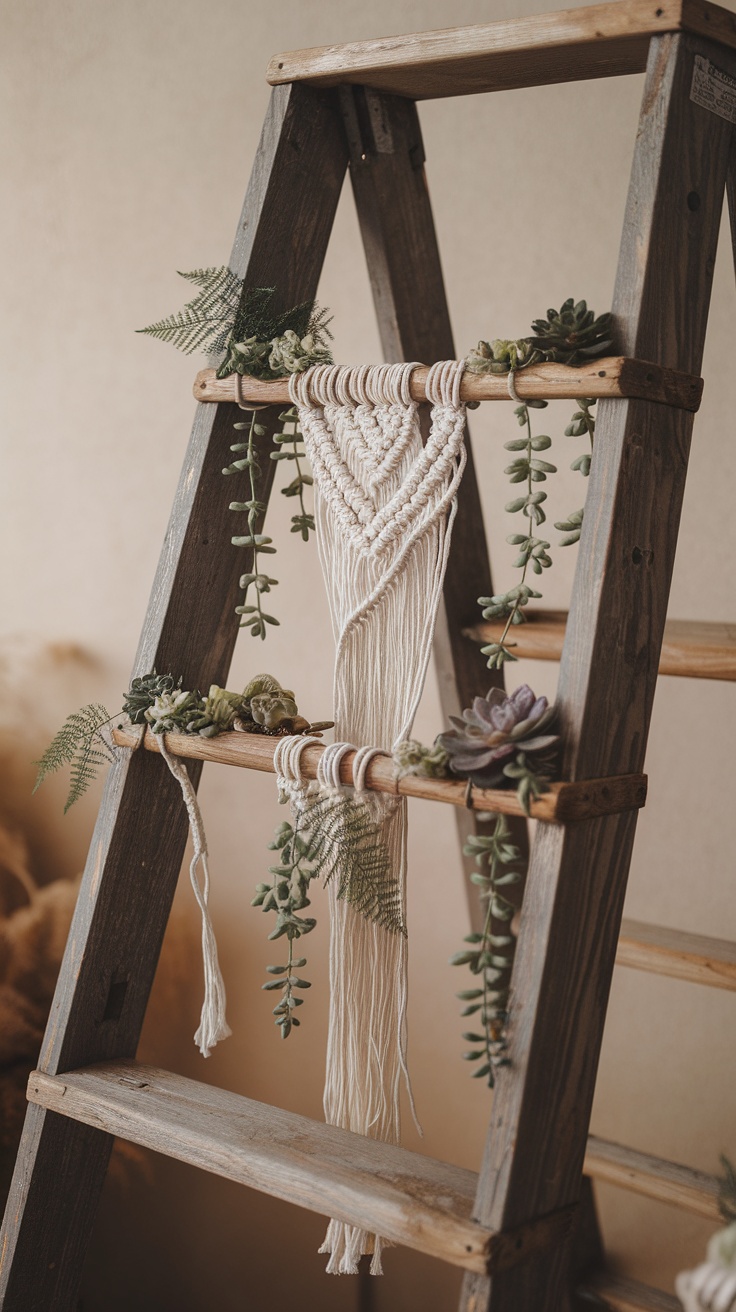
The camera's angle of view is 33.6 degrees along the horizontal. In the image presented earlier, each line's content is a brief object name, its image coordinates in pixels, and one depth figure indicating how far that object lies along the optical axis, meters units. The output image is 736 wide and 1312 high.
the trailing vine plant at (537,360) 1.06
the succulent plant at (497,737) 1.04
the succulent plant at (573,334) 1.06
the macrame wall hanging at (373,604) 1.21
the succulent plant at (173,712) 1.28
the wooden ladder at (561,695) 1.04
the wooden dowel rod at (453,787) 1.02
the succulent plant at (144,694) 1.31
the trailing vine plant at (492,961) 1.04
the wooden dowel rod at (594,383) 1.03
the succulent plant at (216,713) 1.26
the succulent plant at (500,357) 1.10
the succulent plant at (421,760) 1.09
